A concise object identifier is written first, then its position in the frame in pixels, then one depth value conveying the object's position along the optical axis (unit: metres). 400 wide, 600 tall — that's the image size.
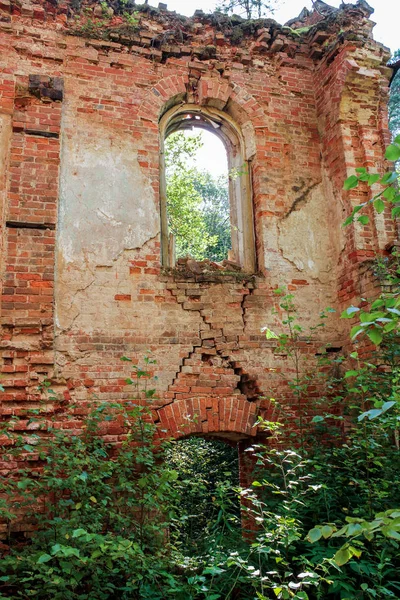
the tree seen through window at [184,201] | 12.54
